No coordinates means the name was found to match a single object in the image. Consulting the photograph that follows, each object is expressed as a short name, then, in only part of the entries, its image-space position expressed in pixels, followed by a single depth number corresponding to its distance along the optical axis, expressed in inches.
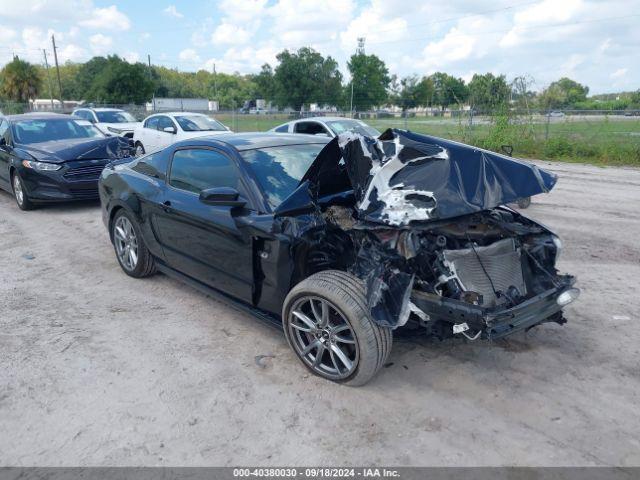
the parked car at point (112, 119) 703.9
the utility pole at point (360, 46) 2504.3
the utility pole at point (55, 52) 2438.5
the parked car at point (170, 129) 573.3
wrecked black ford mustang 129.8
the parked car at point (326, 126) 497.7
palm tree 2222.6
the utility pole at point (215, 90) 4000.7
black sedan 337.1
